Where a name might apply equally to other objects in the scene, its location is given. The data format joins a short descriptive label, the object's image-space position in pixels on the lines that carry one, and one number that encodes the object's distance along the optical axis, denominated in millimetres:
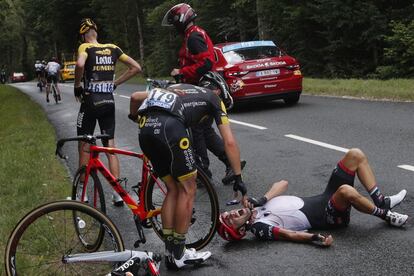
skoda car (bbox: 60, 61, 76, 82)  46844
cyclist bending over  4168
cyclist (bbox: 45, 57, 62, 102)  21219
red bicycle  4777
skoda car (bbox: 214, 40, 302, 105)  13086
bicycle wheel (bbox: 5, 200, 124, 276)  3723
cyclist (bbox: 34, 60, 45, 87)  28750
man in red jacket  6664
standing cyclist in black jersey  6371
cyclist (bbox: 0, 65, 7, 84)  74812
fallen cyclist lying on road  4820
